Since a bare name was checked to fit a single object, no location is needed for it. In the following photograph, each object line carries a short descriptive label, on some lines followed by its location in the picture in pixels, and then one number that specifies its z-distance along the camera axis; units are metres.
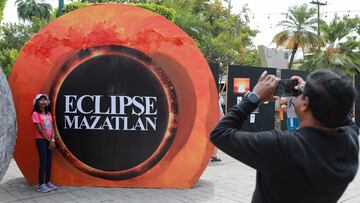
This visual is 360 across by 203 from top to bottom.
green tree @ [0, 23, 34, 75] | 29.08
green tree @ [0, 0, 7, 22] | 11.45
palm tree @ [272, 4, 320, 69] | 29.14
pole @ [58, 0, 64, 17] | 13.80
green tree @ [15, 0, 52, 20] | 47.75
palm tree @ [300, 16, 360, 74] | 25.86
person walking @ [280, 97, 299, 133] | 11.47
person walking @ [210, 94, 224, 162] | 9.06
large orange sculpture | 6.29
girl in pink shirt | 5.88
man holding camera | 1.77
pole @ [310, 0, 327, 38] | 36.80
